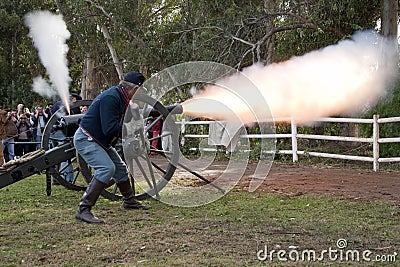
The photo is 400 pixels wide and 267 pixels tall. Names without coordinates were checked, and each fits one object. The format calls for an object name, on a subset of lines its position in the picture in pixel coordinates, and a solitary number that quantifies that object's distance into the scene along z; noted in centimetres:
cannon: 786
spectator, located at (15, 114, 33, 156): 1592
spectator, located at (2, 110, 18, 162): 1421
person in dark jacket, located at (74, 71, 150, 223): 719
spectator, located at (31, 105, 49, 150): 1483
